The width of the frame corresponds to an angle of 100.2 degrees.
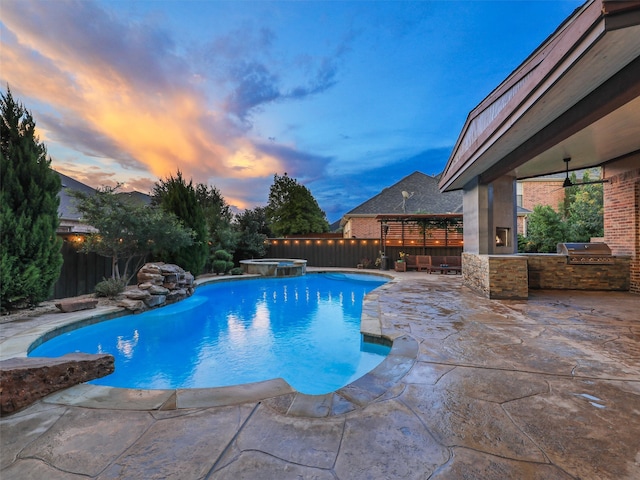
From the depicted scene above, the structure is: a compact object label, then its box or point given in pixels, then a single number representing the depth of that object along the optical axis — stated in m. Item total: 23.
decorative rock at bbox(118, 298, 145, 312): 6.26
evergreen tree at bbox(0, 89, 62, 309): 5.15
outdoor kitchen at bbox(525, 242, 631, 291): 6.54
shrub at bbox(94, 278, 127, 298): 6.94
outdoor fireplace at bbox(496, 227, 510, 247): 7.11
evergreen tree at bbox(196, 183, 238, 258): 13.60
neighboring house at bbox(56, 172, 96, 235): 13.08
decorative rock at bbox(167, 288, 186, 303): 7.64
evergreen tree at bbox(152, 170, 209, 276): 10.09
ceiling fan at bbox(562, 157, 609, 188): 6.22
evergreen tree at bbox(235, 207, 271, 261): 15.36
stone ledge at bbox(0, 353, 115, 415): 2.06
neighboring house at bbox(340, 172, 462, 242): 19.75
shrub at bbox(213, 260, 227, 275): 12.67
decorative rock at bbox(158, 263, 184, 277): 7.89
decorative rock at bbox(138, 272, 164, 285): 7.48
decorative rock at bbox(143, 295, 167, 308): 6.74
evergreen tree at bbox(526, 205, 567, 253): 11.54
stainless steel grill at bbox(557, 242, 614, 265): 6.59
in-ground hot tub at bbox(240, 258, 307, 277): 12.88
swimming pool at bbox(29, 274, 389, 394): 3.74
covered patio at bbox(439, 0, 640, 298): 2.51
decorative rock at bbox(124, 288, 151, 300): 6.65
